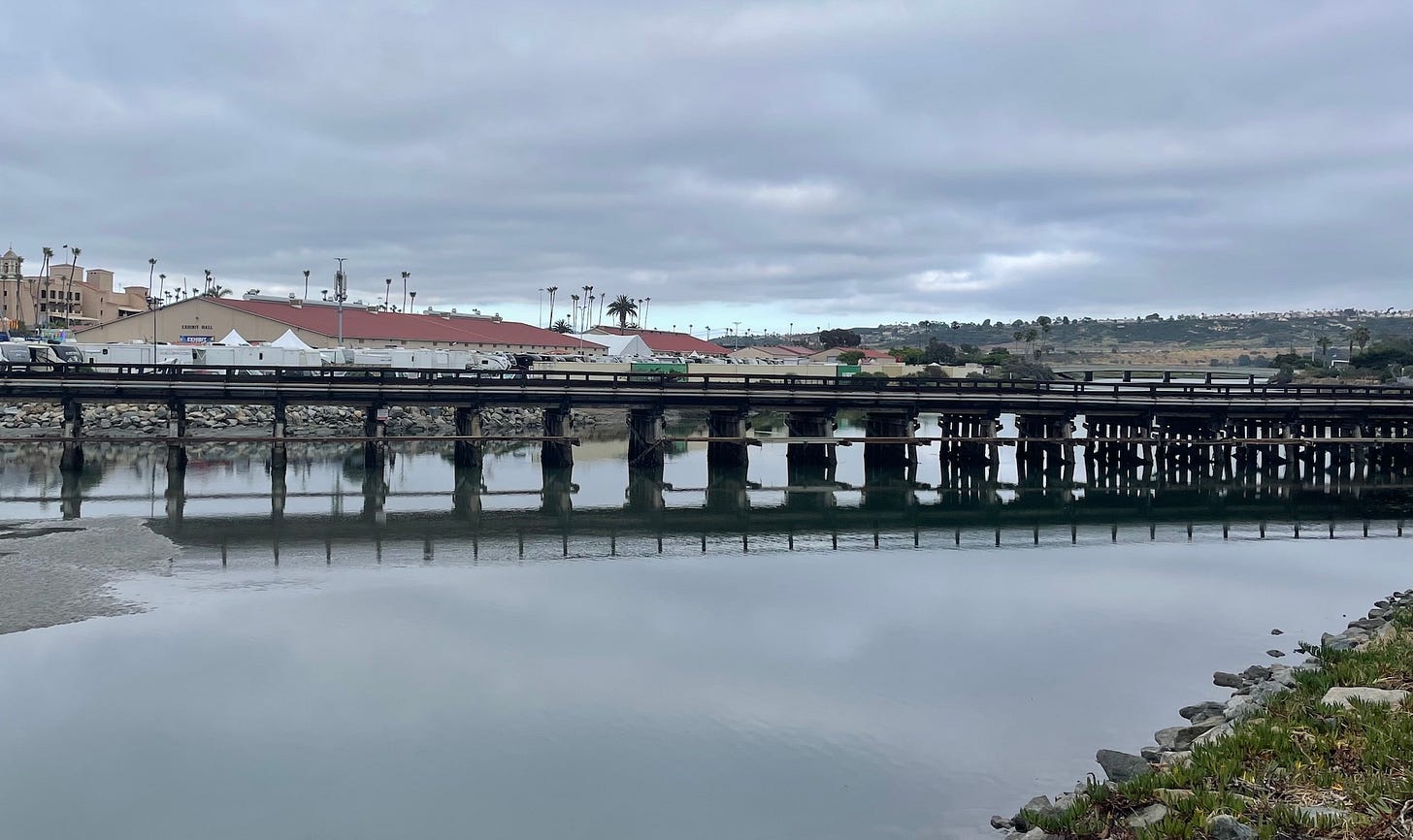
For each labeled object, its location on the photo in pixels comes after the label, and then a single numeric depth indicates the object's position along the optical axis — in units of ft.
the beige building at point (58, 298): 391.65
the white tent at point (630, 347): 348.59
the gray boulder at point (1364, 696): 37.99
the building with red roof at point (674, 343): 407.77
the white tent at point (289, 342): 213.89
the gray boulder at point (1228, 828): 27.99
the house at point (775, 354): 385.95
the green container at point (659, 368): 254.43
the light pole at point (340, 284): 251.95
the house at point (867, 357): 386.32
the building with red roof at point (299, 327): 265.75
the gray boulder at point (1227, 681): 53.67
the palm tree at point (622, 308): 528.22
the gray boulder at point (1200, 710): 47.67
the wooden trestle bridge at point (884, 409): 131.23
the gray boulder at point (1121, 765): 39.19
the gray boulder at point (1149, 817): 31.45
